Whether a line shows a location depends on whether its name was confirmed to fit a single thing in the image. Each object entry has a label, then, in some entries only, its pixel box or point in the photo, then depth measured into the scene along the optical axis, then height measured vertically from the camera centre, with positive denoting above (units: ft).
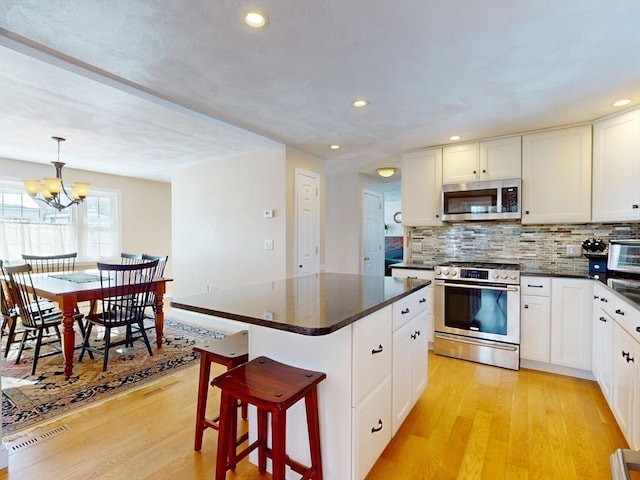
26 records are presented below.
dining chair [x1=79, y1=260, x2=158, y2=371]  9.87 -2.14
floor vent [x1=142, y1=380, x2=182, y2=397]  8.49 -4.17
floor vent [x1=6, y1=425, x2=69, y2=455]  6.33 -4.17
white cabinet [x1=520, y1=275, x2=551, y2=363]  9.82 -2.53
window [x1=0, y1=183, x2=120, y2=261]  15.10 +0.47
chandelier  10.96 +1.67
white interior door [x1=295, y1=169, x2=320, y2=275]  13.48 +0.57
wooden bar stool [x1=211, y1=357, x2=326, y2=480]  4.19 -2.20
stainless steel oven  10.13 -2.52
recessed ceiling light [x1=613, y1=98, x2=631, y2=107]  8.43 +3.55
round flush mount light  16.42 +3.32
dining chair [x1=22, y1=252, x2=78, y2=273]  14.82 -1.45
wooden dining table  9.37 -1.80
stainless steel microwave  11.02 +1.29
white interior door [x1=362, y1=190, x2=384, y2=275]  18.72 +0.06
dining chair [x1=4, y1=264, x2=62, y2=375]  9.55 -2.35
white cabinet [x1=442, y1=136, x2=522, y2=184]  11.18 +2.73
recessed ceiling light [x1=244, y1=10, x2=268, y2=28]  5.12 +3.54
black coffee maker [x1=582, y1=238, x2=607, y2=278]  9.20 -0.56
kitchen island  4.77 -1.90
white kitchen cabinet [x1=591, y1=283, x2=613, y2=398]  7.37 -2.57
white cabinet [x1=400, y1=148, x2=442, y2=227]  12.62 +1.96
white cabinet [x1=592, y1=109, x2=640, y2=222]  8.76 +1.94
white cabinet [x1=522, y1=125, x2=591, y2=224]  10.08 +1.95
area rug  7.64 -4.11
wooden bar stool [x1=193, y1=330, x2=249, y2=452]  5.89 -2.31
